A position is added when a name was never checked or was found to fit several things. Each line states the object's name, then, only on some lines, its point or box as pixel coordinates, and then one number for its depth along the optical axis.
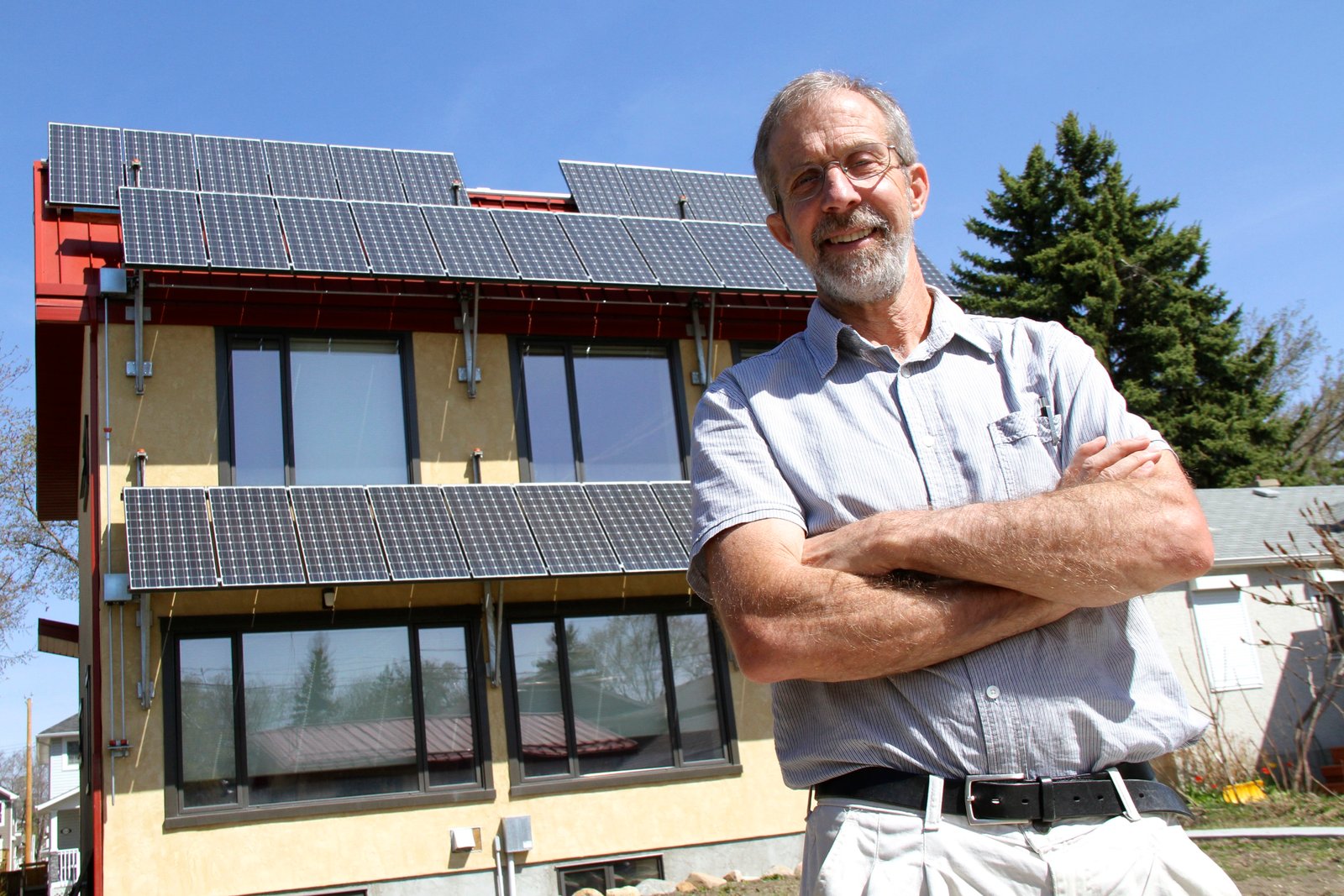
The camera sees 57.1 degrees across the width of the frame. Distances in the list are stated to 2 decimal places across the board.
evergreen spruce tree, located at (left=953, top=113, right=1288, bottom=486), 28.84
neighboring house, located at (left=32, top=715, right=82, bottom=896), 30.36
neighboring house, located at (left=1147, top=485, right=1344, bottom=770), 17.81
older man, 1.80
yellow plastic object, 12.88
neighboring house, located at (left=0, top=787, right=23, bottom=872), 37.59
